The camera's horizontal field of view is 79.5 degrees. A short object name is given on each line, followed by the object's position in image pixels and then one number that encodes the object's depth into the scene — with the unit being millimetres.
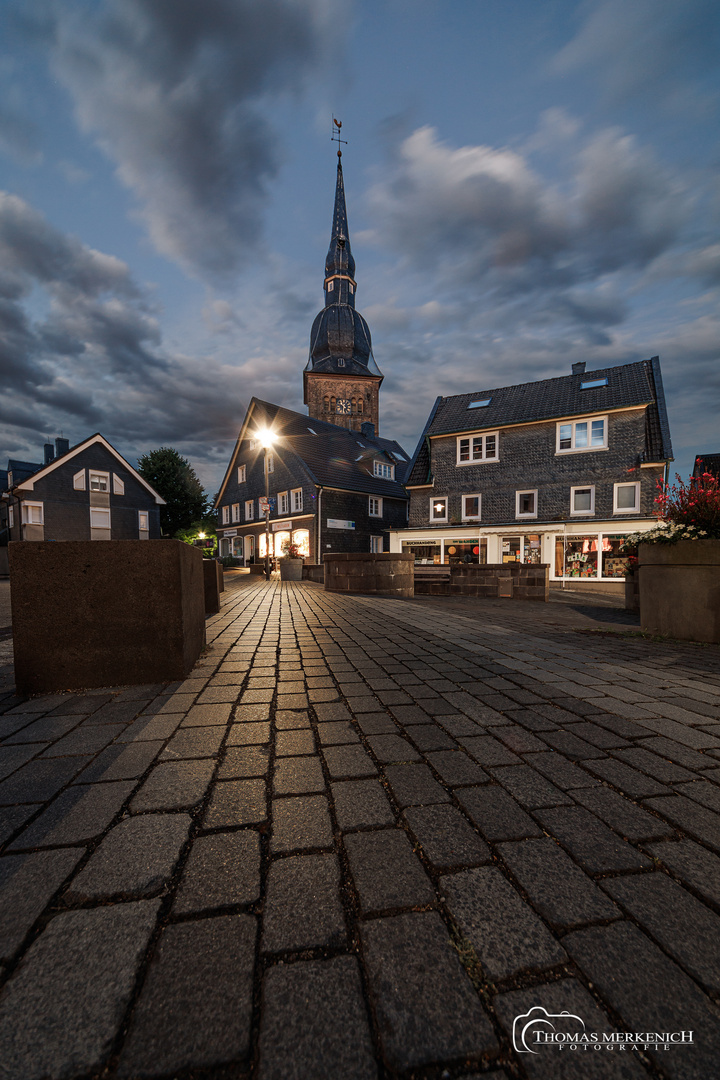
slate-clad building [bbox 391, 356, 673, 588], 19750
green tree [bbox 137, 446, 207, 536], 39094
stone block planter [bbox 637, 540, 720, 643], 5098
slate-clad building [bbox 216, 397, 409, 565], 26703
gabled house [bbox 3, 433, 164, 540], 26047
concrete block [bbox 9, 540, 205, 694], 3129
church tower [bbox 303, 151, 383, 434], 49844
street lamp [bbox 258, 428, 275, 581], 19170
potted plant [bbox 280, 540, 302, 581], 19938
